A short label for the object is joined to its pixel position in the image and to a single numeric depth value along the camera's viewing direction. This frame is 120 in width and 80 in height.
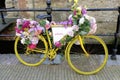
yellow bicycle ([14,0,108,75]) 4.37
